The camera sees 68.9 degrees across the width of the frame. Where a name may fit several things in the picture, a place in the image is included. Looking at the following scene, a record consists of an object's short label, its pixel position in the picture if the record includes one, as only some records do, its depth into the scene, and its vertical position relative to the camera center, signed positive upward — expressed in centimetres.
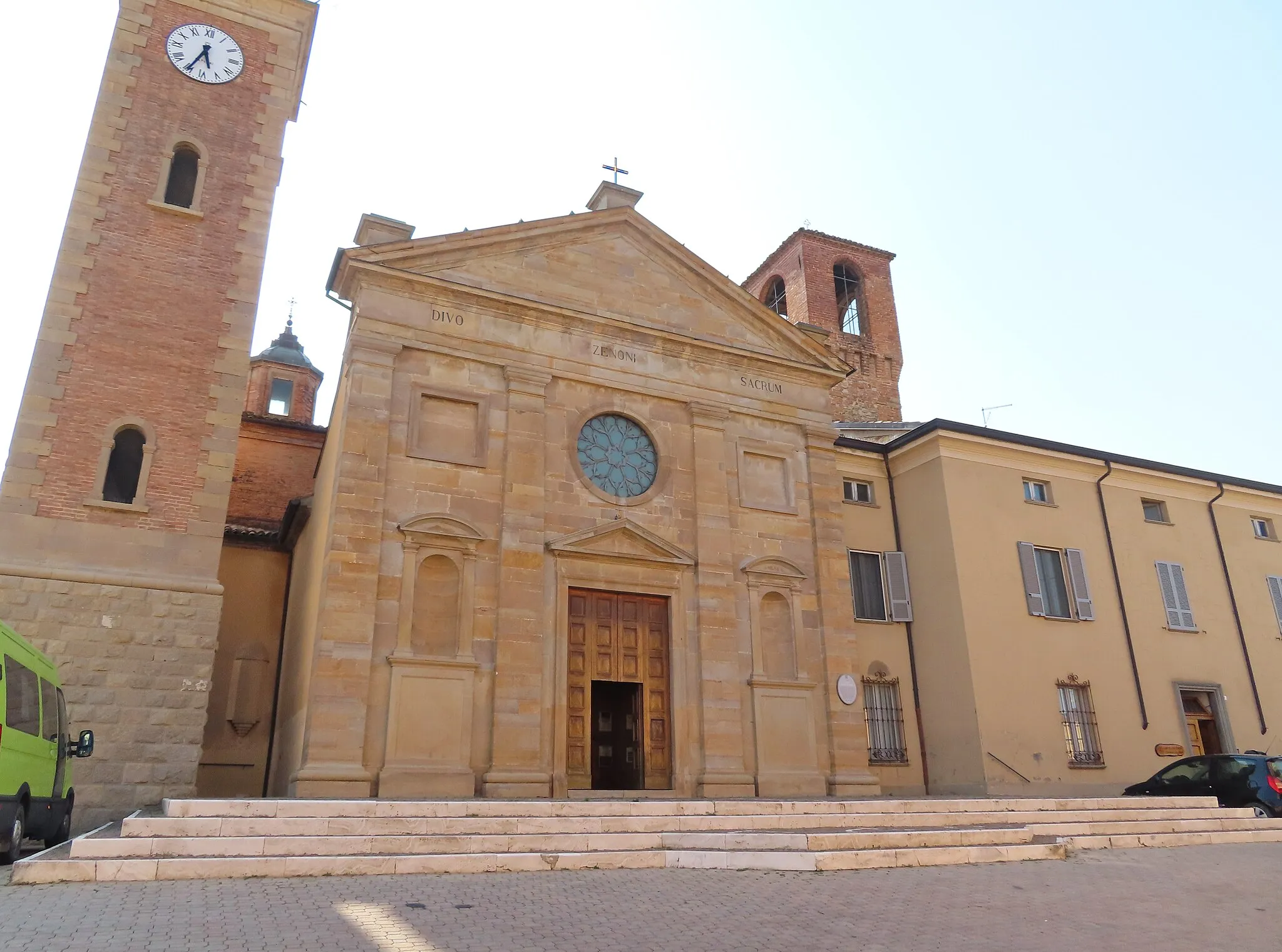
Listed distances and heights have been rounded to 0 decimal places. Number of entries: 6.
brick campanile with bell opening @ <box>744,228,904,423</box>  3728 +1891
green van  877 +47
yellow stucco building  1884 +338
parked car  1606 -4
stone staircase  836 -51
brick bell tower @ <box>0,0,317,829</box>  1391 +620
